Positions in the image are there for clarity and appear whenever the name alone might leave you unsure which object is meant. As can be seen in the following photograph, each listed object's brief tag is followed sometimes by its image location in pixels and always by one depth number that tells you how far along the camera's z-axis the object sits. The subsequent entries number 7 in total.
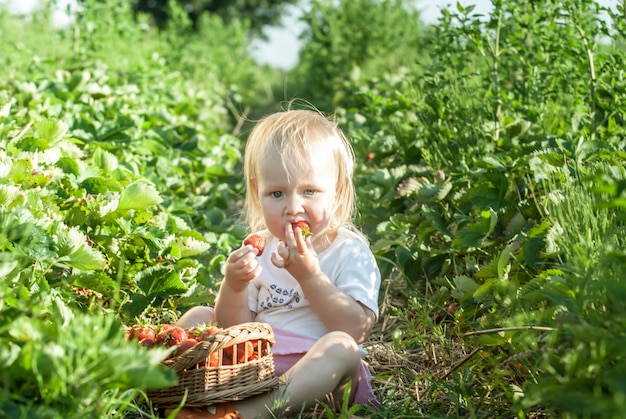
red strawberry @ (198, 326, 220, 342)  1.96
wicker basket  1.88
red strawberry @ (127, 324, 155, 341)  1.94
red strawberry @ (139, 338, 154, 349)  1.91
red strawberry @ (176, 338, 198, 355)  1.93
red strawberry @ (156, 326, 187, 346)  1.95
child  2.06
